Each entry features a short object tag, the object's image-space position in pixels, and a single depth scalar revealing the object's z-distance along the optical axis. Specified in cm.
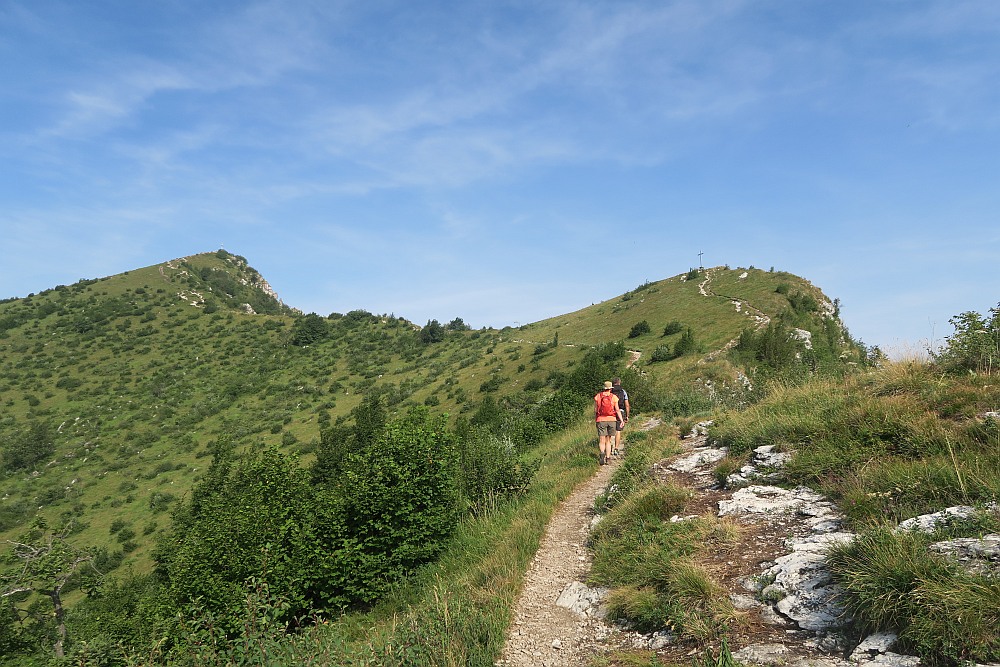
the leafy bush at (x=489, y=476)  1070
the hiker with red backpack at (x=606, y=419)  1208
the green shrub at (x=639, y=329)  4281
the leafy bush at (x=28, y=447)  5338
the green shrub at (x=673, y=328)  3928
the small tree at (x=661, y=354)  3344
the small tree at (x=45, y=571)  1662
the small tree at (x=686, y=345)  3297
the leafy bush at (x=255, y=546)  963
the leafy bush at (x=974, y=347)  745
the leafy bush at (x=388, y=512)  935
